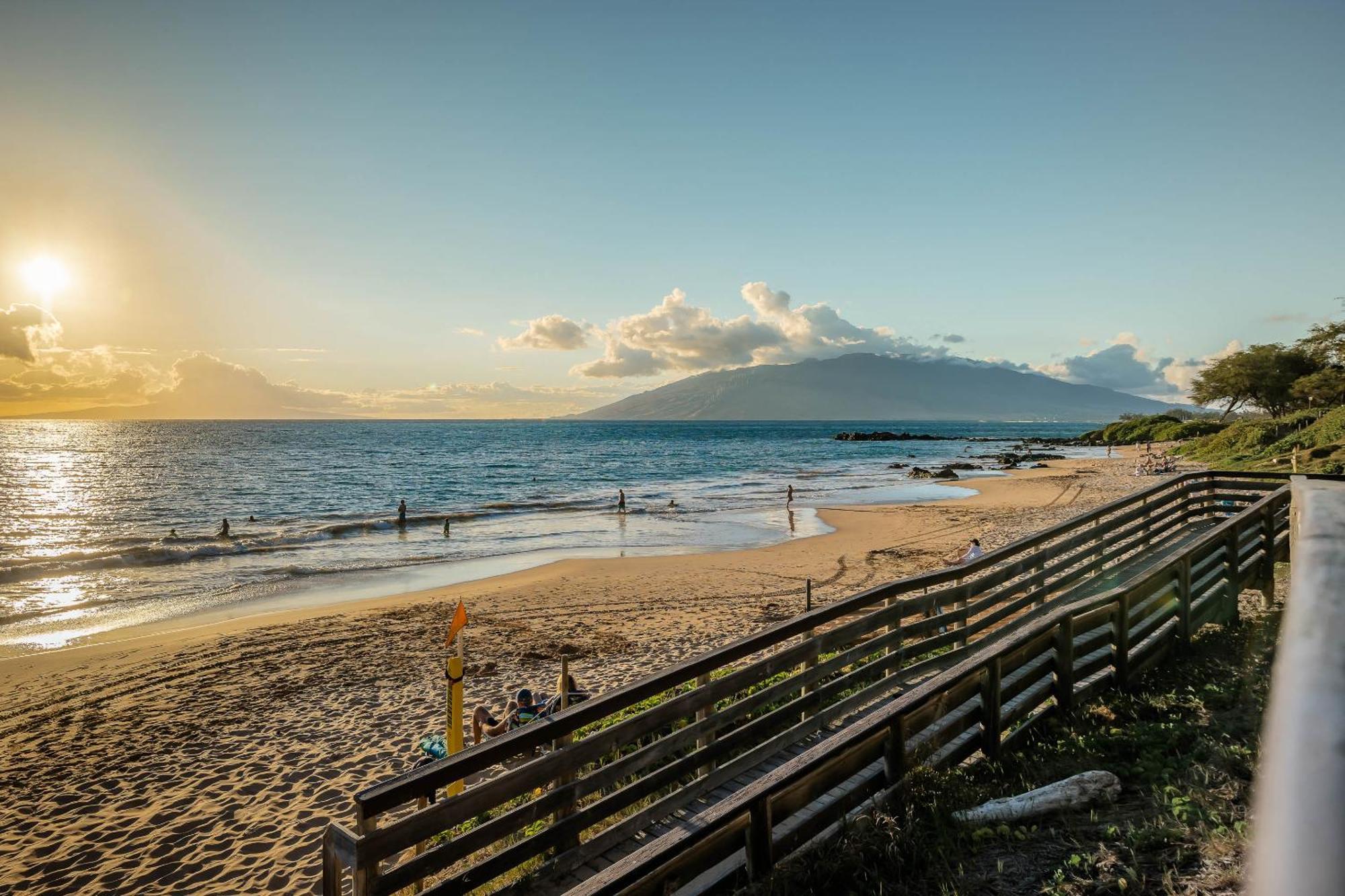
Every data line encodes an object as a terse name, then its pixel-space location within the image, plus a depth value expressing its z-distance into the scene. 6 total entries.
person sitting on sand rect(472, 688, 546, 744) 9.27
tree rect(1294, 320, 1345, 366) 47.38
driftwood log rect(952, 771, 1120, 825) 4.84
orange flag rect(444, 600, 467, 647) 7.42
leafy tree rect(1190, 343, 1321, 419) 63.97
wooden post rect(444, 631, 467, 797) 7.30
